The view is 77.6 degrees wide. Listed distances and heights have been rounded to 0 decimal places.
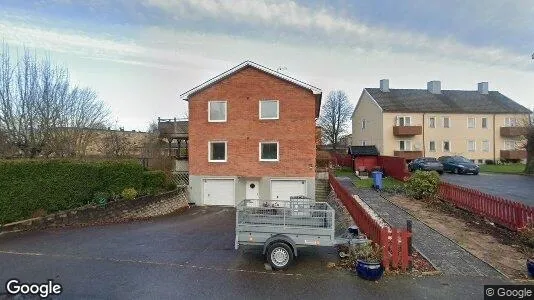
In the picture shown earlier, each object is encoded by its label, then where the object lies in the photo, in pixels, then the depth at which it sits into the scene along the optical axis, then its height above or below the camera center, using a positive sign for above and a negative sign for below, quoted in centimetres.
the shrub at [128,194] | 1778 -219
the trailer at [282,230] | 823 -196
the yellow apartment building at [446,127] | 4153 +319
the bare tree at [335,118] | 6981 +733
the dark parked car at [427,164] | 2973 -112
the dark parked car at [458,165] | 3025 -124
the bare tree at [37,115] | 1862 +235
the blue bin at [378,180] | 2106 -175
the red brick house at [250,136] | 2130 +108
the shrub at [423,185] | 1722 -170
